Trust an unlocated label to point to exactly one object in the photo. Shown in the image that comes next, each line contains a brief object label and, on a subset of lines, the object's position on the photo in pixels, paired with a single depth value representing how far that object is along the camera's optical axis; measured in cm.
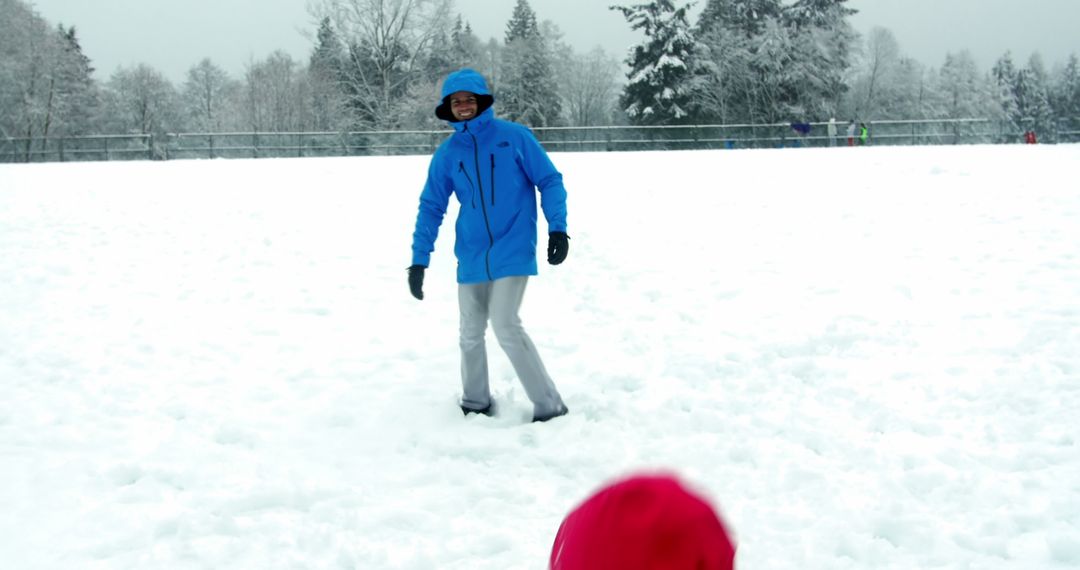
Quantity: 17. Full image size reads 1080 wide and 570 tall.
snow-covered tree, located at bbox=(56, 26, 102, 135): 4634
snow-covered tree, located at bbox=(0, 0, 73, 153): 4250
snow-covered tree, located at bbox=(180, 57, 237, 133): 8194
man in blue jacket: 434
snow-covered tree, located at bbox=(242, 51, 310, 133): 5572
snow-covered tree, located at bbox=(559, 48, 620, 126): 6981
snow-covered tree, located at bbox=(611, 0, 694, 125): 4653
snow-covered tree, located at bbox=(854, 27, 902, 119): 5978
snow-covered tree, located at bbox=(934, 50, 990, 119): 7206
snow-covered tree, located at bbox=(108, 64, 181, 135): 6078
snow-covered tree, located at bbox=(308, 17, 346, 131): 4810
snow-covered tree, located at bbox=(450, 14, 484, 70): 5506
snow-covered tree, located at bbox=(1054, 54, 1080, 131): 7299
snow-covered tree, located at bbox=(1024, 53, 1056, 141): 7319
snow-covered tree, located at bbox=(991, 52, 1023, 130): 7925
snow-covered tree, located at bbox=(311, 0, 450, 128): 4078
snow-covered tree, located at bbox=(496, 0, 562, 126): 5419
